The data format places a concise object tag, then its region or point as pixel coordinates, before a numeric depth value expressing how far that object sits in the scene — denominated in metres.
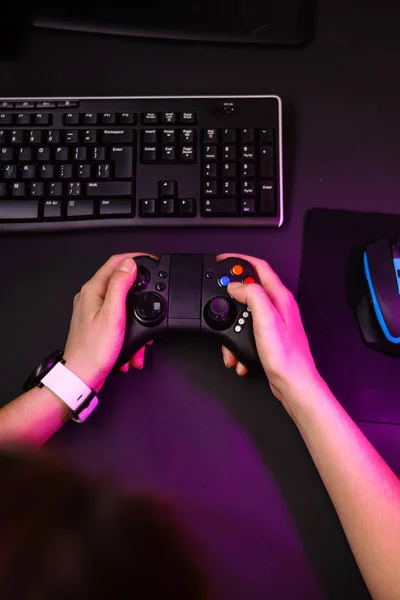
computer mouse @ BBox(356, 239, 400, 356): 0.61
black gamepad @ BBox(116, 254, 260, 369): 0.61
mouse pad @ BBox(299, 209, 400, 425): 0.63
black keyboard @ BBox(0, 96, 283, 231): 0.68
